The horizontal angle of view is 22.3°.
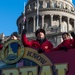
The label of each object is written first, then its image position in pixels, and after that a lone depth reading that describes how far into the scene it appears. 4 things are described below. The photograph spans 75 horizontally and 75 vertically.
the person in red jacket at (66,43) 6.49
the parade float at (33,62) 6.28
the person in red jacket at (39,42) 6.83
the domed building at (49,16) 45.85
